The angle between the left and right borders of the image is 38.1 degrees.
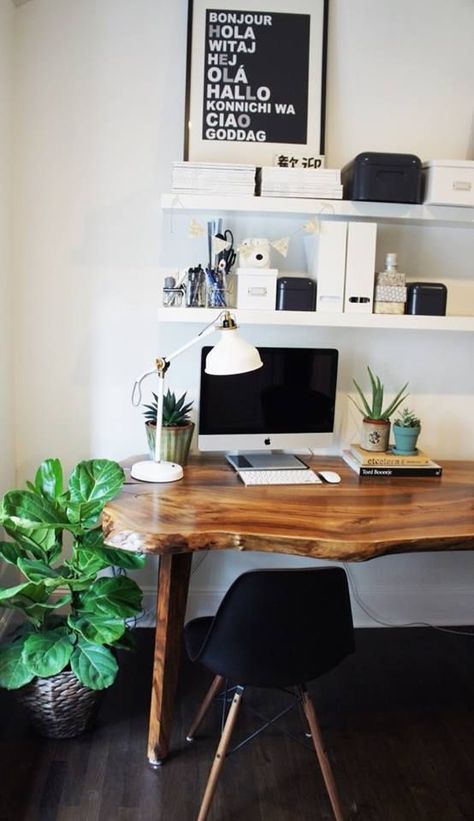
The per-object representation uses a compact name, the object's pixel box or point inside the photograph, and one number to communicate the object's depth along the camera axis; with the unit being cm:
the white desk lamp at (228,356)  206
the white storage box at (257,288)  239
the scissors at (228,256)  246
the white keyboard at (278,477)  233
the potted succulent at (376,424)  258
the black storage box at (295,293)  238
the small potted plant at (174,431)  241
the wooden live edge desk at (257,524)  182
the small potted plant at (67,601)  199
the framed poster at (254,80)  245
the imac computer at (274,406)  242
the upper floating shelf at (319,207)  231
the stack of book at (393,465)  248
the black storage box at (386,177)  229
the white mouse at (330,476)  239
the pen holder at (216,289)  243
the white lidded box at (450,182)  230
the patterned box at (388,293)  246
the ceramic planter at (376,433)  258
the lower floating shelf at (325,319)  237
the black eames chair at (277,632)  161
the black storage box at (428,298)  245
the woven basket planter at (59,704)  205
